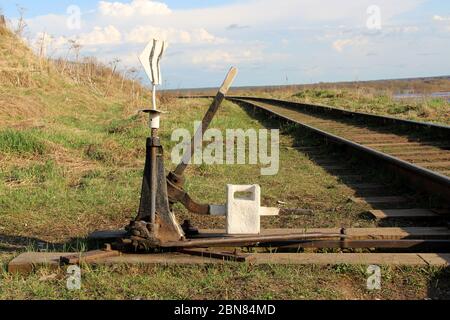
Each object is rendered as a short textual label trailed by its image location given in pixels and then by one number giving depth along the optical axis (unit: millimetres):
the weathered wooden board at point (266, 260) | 3703
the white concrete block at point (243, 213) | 3936
